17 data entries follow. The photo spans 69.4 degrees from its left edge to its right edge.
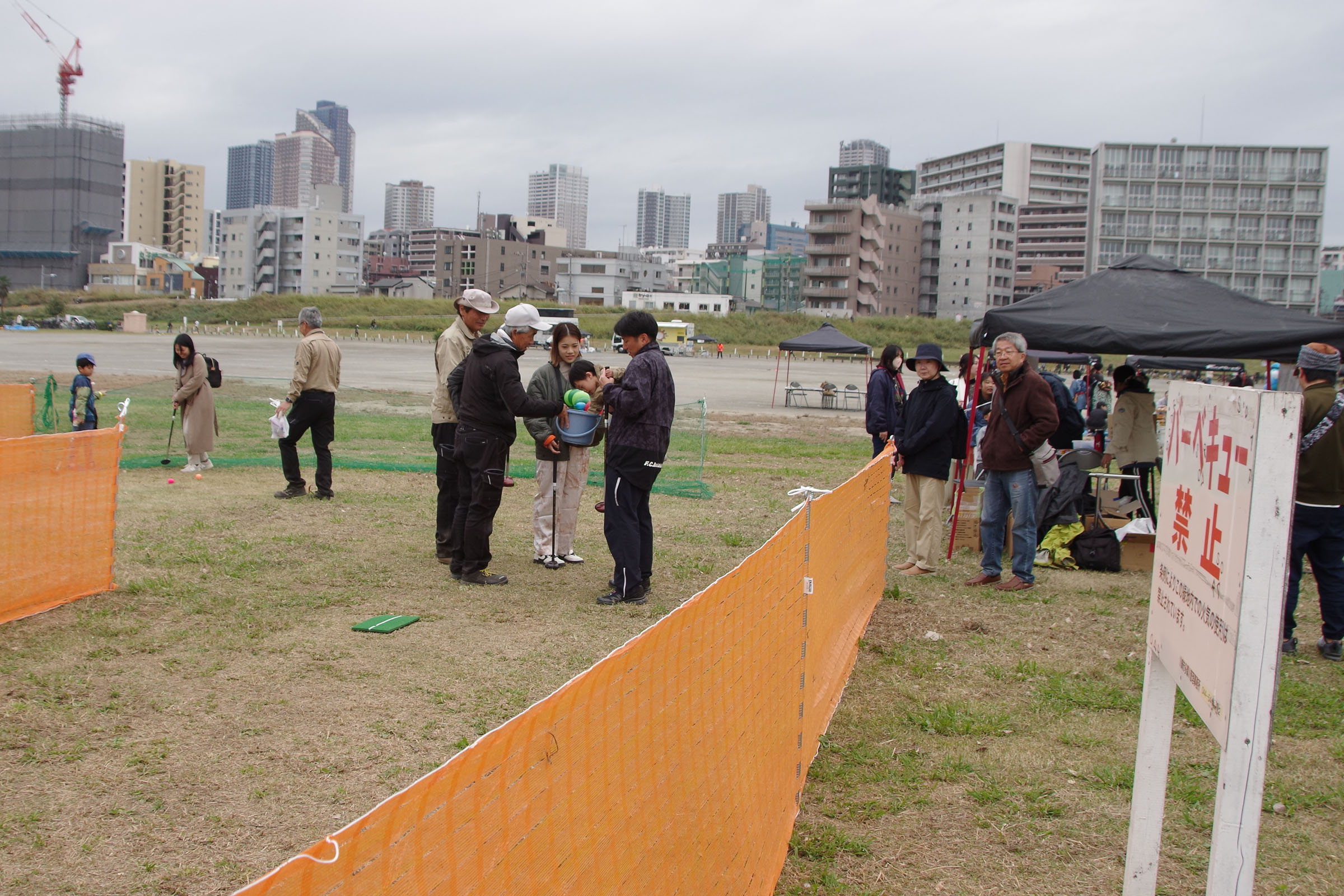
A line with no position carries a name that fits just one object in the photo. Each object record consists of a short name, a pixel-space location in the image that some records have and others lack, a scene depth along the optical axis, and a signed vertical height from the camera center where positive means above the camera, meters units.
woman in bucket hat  8.02 -0.55
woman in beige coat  11.05 -0.81
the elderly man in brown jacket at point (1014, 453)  7.39 -0.56
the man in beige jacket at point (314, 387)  9.36 -0.44
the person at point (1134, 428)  9.95 -0.41
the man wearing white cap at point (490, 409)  6.61 -0.39
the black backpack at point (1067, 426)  11.02 -0.48
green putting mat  5.77 -1.67
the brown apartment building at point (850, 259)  106.19 +12.52
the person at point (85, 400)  12.27 -0.91
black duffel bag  8.66 -1.47
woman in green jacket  7.33 -0.83
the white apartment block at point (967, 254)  114.62 +14.86
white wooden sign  2.16 -0.45
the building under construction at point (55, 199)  118.50 +15.87
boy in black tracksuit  6.22 -0.48
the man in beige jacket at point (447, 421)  7.43 -0.55
